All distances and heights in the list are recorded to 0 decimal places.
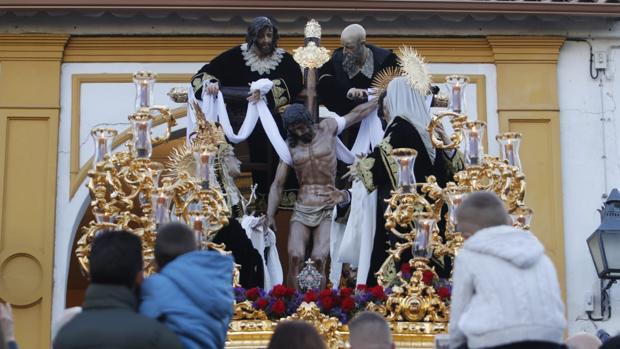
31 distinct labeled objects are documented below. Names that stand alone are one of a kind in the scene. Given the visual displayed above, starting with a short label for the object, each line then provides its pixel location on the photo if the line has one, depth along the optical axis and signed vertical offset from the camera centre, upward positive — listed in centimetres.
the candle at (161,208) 1112 +49
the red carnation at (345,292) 1122 -8
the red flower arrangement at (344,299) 1113 -13
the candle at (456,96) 1184 +132
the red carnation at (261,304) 1122 -16
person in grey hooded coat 718 -4
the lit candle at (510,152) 1170 +91
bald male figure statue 1330 +171
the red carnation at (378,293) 1124 -9
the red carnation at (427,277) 1130 +2
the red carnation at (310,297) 1121 -11
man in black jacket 685 -12
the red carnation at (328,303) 1113 -15
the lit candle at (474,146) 1151 +94
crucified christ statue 1260 +72
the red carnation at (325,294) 1121 -9
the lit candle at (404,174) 1142 +73
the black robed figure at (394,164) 1210 +87
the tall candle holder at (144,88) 1170 +137
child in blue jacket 726 -7
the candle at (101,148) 1148 +92
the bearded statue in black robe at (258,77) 1321 +164
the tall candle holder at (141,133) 1138 +102
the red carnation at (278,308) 1116 -19
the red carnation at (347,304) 1112 -16
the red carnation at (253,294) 1134 -10
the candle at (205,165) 1158 +81
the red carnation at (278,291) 1130 -7
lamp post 1524 +34
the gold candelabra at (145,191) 1121 +62
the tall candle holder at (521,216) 1139 +45
